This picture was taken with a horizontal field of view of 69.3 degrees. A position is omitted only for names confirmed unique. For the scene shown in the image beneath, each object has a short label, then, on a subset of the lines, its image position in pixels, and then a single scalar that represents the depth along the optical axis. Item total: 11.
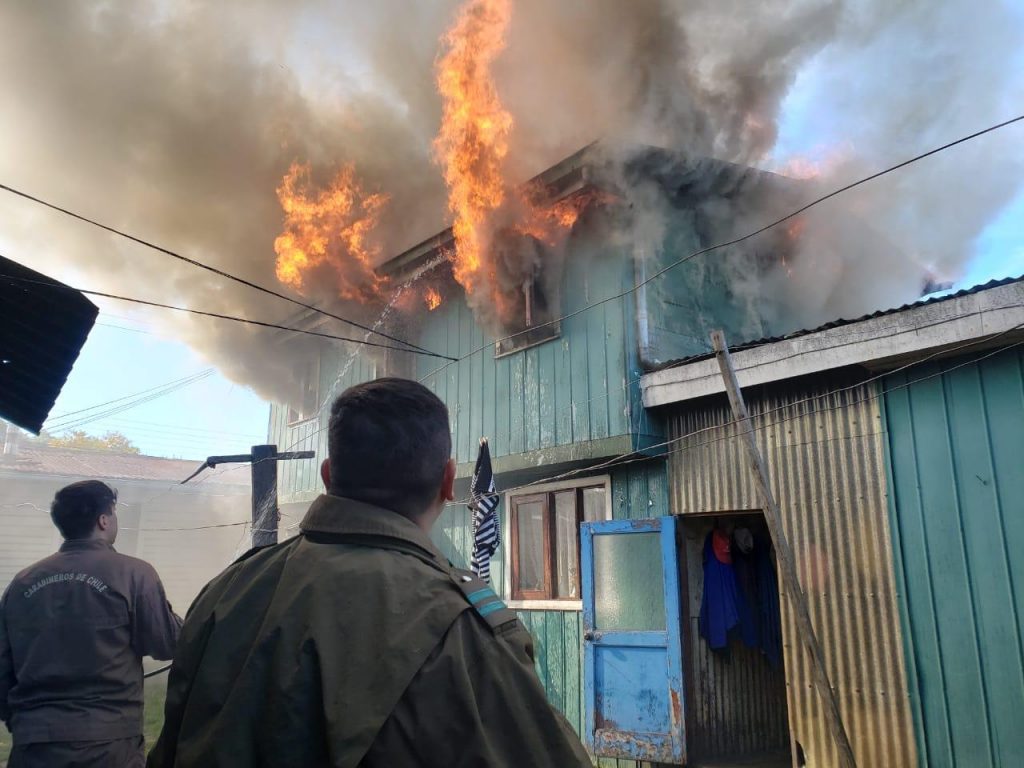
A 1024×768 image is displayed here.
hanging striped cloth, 7.86
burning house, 7.77
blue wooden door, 6.88
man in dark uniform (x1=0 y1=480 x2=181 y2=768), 3.34
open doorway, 7.20
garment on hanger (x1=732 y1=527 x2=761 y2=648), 7.43
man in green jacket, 1.21
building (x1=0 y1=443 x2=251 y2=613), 24.25
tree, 42.53
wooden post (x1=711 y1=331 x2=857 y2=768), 5.01
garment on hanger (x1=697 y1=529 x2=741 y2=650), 7.22
